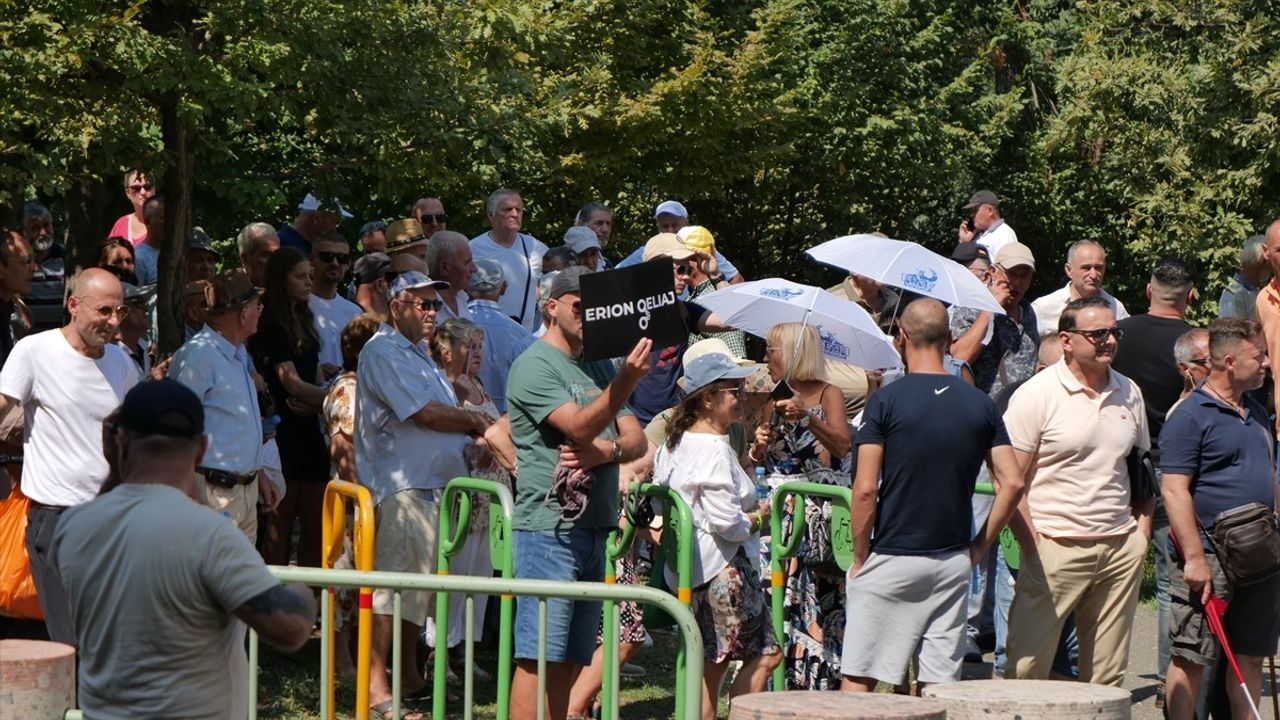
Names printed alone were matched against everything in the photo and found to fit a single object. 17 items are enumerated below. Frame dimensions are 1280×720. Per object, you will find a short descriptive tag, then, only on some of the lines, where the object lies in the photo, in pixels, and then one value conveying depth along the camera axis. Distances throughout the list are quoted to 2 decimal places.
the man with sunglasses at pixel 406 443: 16.27
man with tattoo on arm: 8.48
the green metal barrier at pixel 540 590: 9.65
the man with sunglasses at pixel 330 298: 19.62
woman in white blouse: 14.77
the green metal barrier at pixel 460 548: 11.55
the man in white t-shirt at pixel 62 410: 14.87
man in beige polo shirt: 14.71
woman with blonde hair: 16.06
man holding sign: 13.05
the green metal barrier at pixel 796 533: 15.30
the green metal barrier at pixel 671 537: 14.35
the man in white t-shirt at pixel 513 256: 22.97
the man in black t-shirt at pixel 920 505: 13.07
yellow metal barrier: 11.65
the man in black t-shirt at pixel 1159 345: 19.23
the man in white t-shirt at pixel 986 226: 27.12
